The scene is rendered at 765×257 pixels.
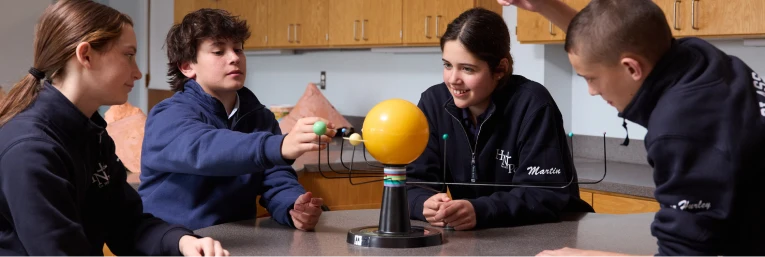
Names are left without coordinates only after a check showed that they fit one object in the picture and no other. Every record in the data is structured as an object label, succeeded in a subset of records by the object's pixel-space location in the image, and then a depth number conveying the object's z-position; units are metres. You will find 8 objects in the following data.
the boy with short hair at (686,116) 1.25
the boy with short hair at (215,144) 1.77
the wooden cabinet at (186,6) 5.57
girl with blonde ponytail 1.47
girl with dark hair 2.00
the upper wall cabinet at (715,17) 3.03
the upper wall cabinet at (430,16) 4.02
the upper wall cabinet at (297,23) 4.86
